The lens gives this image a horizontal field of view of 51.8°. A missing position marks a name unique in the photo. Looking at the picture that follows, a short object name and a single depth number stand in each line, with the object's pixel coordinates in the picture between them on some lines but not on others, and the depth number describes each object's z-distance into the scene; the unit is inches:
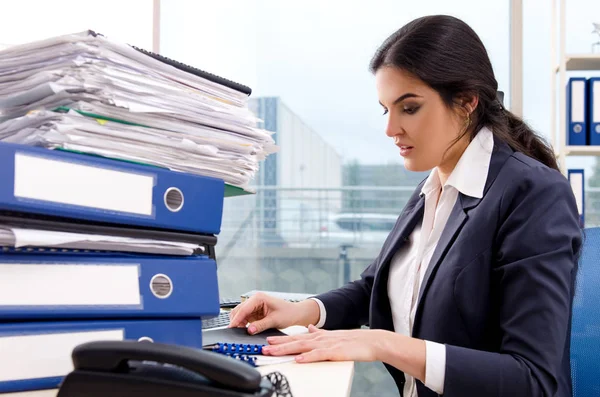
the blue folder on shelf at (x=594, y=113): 98.8
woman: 40.7
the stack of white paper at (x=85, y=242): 23.8
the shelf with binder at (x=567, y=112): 97.8
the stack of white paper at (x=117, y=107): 27.0
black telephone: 17.8
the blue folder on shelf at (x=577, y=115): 99.3
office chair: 54.1
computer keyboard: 45.7
